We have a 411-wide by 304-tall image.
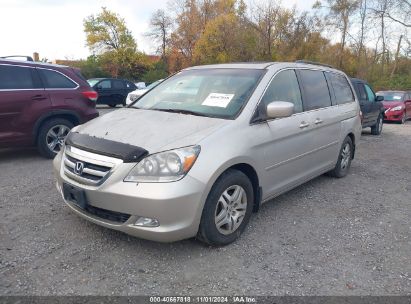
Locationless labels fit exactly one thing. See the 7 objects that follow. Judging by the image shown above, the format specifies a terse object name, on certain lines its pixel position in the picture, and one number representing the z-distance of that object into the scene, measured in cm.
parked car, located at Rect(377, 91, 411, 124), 1421
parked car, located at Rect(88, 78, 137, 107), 1775
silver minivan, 287
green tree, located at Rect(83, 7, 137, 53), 4012
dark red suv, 579
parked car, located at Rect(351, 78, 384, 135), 991
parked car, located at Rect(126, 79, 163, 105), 1072
